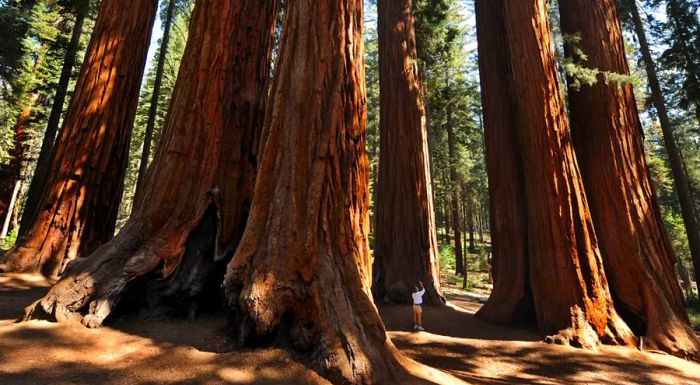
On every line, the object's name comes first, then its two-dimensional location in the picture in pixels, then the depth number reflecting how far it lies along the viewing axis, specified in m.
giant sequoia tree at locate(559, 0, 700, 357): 6.35
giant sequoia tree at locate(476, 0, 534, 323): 7.54
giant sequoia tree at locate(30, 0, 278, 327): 3.85
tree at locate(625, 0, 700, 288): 12.35
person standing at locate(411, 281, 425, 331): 7.28
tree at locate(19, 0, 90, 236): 10.17
